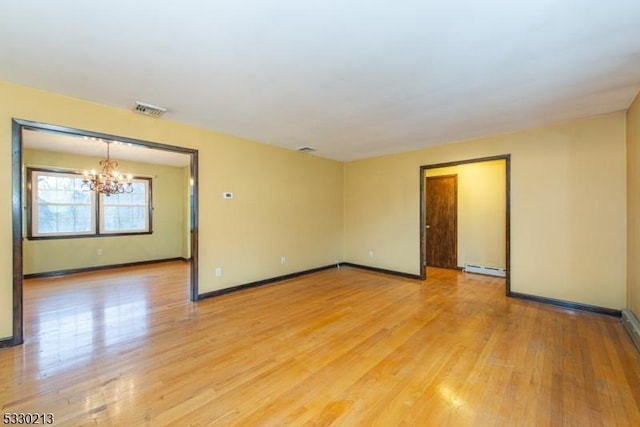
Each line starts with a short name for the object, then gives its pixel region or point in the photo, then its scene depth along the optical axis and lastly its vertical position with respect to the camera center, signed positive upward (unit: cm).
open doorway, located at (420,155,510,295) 532 -5
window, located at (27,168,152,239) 531 +14
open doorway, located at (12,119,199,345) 260 +33
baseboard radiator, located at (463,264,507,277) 530 -112
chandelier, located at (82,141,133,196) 516 +68
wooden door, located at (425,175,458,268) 596 -14
